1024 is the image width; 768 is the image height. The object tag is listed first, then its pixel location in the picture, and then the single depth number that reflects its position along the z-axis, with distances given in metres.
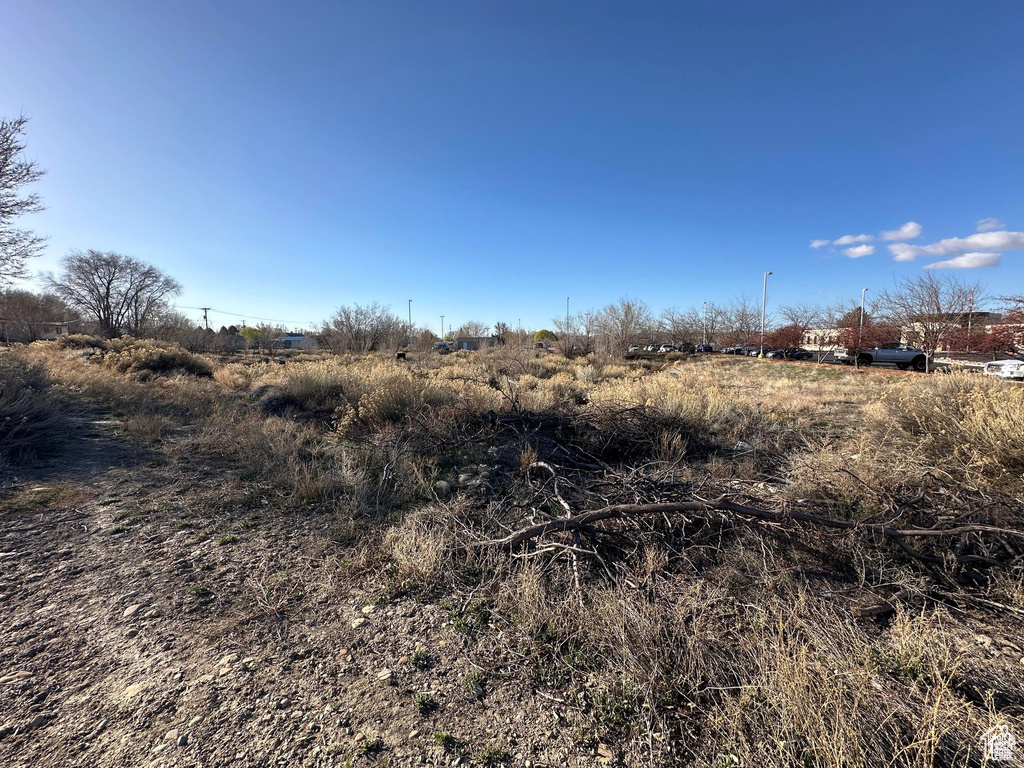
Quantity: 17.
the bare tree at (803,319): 49.88
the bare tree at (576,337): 29.23
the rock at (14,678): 1.97
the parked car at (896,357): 24.15
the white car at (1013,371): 15.52
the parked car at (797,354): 35.71
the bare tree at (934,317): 22.05
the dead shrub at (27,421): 5.28
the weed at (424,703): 1.87
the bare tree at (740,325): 56.75
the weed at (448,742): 1.69
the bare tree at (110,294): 40.44
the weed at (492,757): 1.63
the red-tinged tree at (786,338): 44.31
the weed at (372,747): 1.66
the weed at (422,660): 2.14
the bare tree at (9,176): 9.24
